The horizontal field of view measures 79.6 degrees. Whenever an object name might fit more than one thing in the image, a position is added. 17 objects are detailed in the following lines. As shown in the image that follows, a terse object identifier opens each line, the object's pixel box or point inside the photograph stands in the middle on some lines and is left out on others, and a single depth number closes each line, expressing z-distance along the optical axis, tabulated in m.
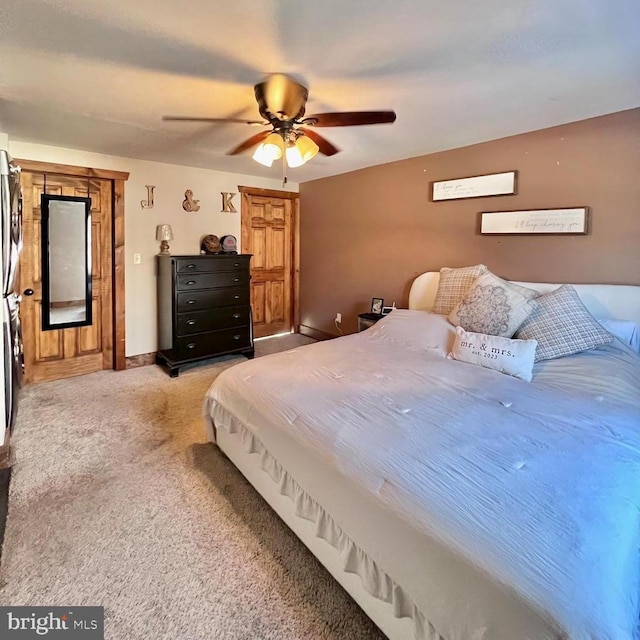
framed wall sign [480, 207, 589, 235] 2.73
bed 0.88
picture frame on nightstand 4.06
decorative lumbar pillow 2.12
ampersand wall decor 4.34
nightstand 3.89
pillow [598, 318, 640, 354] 2.37
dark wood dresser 3.93
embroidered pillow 2.42
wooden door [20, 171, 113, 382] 3.54
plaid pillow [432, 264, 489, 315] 3.02
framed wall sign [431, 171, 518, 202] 3.08
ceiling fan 2.04
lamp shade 4.12
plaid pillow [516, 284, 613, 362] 2.24
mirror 3.63
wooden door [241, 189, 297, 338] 5.02
